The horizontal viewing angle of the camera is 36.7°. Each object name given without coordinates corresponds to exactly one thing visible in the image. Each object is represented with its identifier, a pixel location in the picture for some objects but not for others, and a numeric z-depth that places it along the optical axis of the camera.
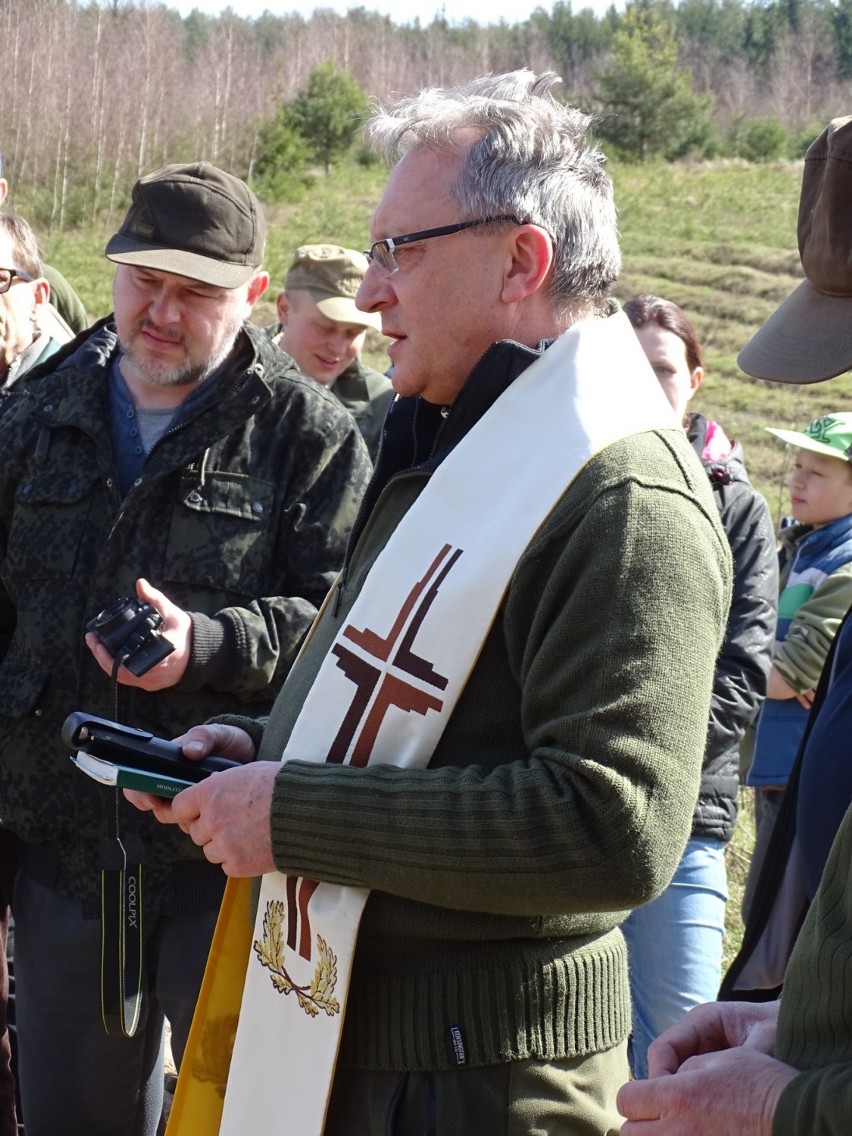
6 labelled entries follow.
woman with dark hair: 3.39
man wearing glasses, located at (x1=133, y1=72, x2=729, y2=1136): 1.60
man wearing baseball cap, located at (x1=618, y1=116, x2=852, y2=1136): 1.26
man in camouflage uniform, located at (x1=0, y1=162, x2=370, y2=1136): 2.72
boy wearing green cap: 3.76
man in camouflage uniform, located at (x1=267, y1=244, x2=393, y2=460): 4.89
